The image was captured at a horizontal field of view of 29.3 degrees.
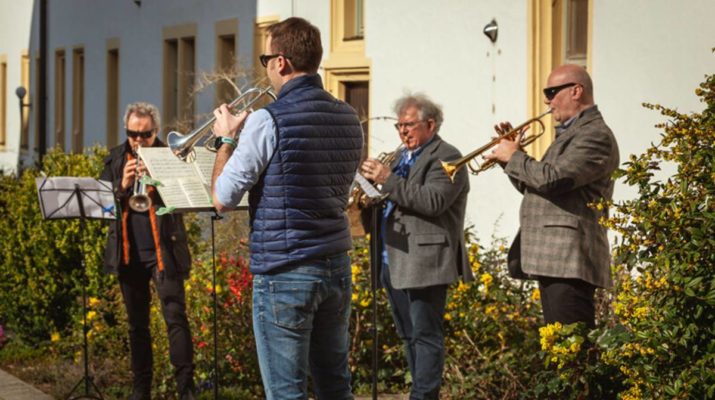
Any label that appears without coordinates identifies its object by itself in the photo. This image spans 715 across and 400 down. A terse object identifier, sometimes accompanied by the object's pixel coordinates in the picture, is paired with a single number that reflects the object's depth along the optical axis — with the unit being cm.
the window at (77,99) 2508
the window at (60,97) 2630
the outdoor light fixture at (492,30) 1166
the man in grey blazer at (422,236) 715
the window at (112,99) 2288
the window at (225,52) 1711
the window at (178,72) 1905
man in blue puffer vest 523
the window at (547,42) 1099
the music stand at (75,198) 817
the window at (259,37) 1609
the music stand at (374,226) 702
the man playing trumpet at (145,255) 798
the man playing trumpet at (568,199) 636
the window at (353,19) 1459
